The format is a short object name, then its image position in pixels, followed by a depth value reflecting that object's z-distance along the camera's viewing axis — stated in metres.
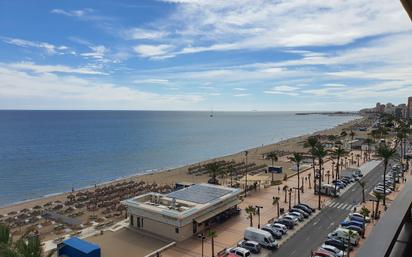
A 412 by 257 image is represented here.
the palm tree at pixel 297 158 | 45.12
